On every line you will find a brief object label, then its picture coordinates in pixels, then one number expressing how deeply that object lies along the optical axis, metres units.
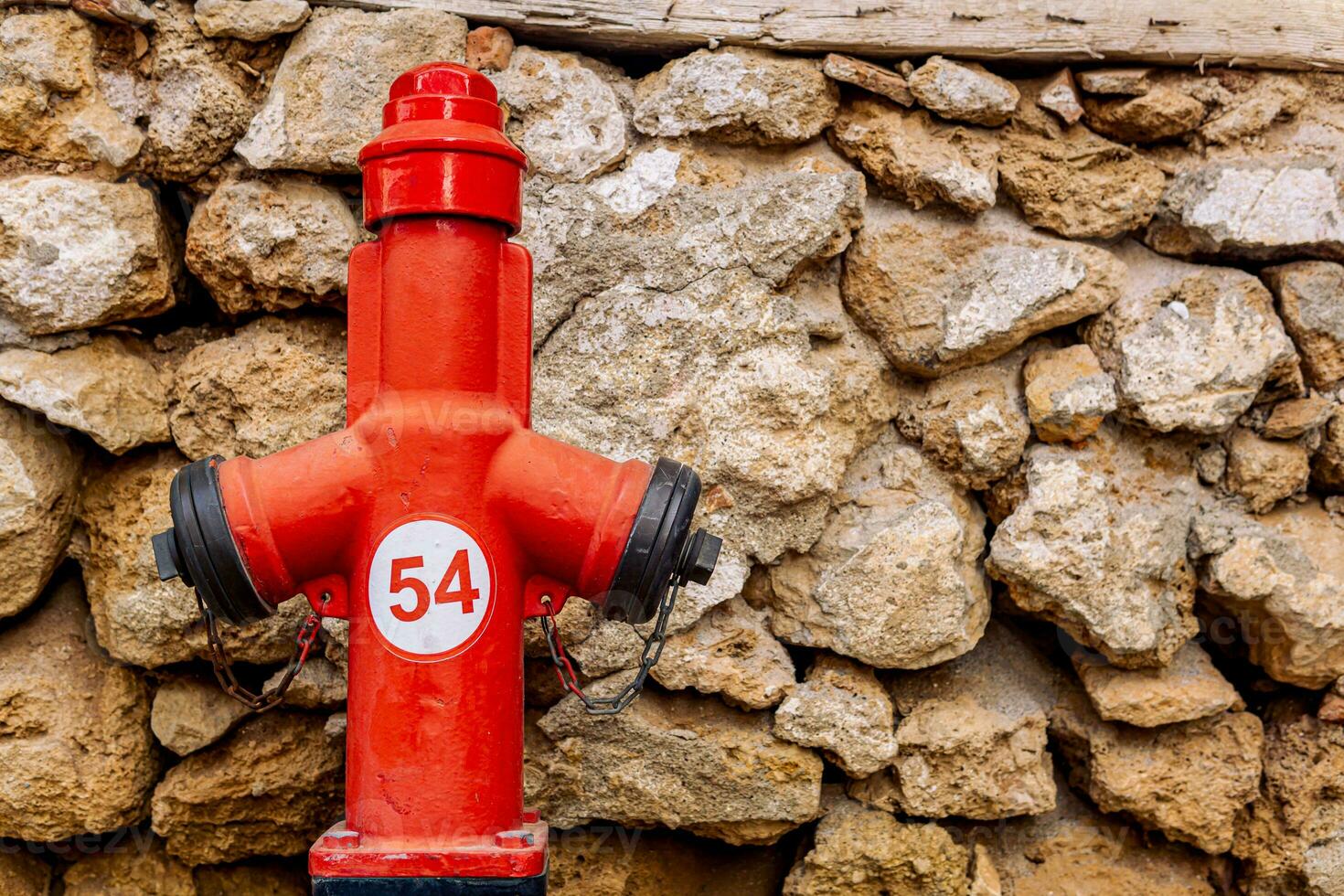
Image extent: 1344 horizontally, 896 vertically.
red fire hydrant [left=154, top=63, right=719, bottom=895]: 1.61
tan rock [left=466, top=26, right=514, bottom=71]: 2.24
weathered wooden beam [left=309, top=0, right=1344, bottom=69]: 2.26
